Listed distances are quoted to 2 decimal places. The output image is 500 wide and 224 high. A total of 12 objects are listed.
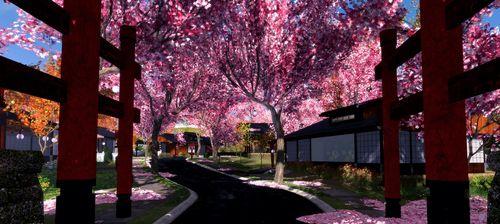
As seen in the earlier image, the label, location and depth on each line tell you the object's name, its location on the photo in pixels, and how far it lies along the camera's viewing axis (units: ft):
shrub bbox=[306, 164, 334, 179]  81.88
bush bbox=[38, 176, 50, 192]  53.05
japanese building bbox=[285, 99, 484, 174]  75.25
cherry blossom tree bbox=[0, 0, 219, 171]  37.01
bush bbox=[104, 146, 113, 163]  161.48
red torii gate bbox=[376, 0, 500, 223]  14.30
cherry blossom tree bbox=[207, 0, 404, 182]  63.52
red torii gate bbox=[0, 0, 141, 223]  15.88
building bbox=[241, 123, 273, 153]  217.77
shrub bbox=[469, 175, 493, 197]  49.62
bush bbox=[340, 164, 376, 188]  67.05
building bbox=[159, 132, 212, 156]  272.10
